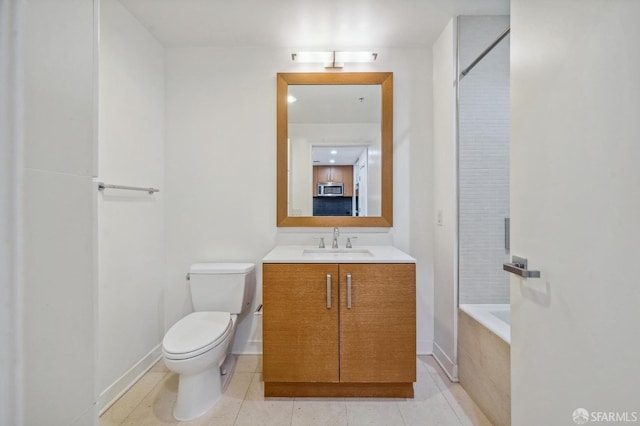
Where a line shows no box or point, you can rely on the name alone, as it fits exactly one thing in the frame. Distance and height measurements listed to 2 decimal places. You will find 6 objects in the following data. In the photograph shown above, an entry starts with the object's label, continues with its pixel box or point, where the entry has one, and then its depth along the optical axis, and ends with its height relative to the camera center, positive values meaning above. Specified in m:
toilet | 1.54 -0.67
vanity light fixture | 2.16 +1.10
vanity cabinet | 1.68 -0.62
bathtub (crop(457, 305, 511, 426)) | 1.45 -0.77
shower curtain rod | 1.55 +0.89
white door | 0.74 +0.02
